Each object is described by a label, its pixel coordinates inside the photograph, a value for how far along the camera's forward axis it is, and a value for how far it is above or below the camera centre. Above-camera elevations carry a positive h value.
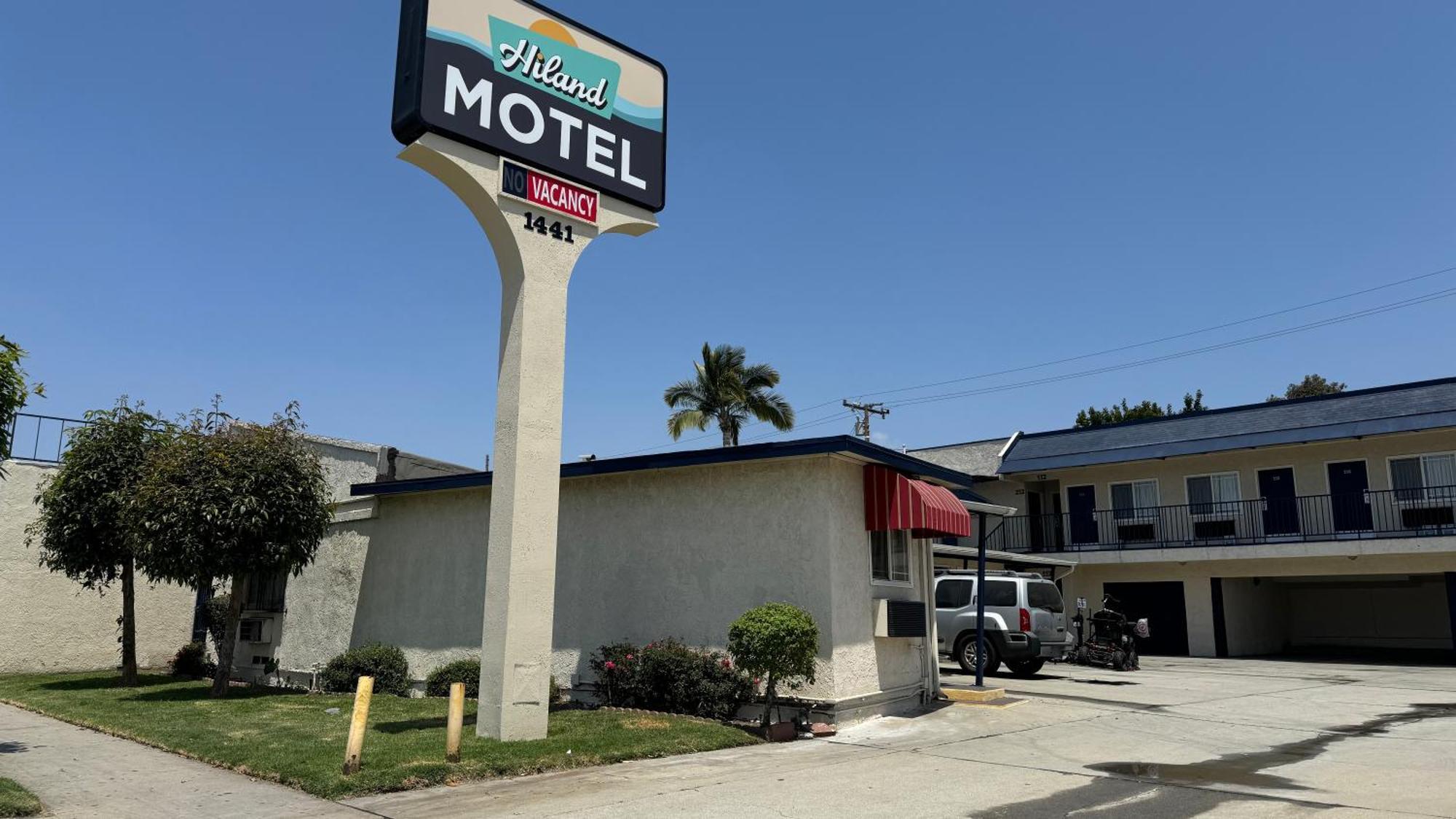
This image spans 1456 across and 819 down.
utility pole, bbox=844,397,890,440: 45.88 +8.92
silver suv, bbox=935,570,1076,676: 19.16 -0.42
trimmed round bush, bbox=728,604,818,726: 11.51 -0.54
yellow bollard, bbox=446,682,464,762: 9.27 -1.23
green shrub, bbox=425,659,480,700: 14.98 -1.29
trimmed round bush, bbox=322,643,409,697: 16.19 -1.26
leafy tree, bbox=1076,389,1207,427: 54.97 +10.88
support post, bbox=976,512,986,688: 16.23 -0.16
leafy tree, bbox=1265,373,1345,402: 56.84 +12.80
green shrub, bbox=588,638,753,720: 12.57 -1.10
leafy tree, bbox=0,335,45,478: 9.48 +2.03
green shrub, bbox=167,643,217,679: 20.23 -1.45
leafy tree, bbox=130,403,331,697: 15.45 +1.40
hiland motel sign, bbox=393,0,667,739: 10.74 +4.88
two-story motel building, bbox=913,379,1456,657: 26.09 +2.56
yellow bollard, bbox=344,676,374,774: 8.81 -1.30
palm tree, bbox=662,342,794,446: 38.44 +8.04
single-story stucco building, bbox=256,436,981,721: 12.84 +0.61
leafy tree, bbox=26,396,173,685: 18.14 +1.73
